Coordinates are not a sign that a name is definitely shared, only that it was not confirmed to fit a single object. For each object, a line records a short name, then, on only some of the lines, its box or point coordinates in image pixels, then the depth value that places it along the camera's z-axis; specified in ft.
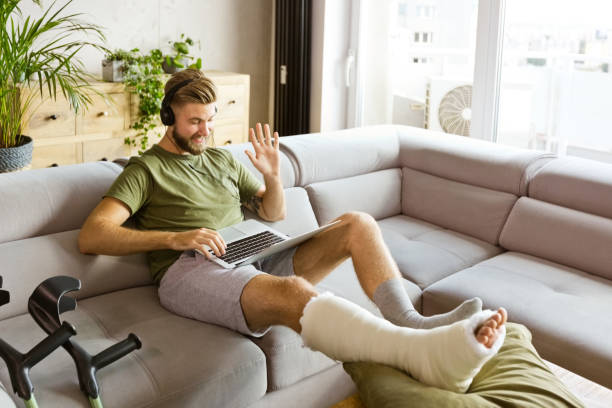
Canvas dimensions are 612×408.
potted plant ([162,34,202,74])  12.82
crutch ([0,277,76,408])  4.68
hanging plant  11.80
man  4.76
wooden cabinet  10.91
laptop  6.37
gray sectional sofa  5.60
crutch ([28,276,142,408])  5.03
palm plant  9.45
